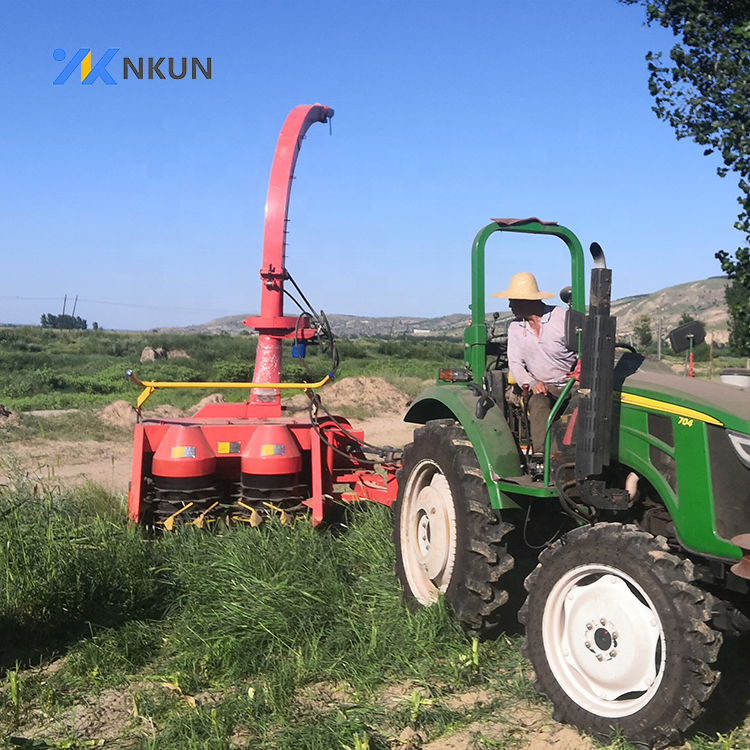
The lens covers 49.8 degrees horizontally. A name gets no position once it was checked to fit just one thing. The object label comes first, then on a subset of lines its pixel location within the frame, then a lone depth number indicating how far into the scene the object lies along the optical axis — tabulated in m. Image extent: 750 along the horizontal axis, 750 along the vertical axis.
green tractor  2.96
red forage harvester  5.62
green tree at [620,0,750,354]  8.83
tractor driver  4.08
